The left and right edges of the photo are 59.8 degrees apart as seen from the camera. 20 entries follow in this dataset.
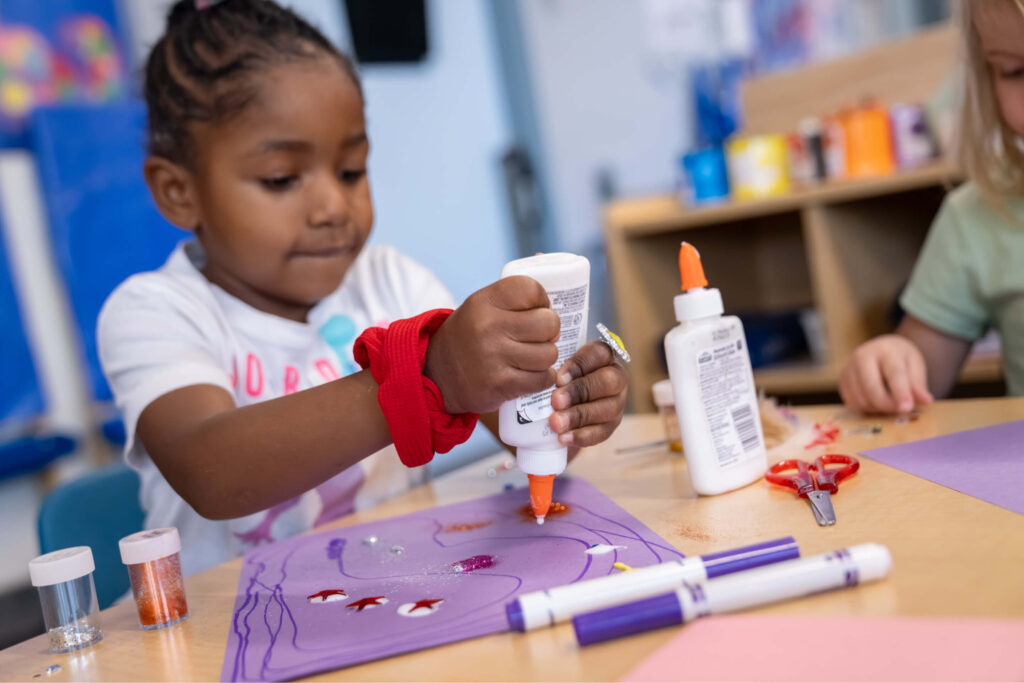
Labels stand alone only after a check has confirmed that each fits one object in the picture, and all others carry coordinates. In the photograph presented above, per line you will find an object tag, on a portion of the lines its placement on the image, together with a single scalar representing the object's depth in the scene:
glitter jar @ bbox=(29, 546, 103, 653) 0.55
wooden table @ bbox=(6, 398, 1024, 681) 0.42
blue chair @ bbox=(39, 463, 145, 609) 0.89
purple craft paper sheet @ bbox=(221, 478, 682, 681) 0.47
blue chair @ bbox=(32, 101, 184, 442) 2.31
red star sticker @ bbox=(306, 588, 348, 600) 0.56
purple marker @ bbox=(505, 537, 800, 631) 0.46
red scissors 0.56
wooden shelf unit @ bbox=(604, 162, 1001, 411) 1.59
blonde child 0.92
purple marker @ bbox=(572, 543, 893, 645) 0.43
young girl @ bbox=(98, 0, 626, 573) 0.63
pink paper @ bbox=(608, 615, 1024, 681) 0.36
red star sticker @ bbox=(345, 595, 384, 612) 0.53
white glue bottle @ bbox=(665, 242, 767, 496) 0.61
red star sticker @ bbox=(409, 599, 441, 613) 0.51
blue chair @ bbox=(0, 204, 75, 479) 2.23
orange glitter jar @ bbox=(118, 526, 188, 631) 0.57
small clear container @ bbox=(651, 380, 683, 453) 0.81
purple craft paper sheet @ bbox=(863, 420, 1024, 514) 0.55
